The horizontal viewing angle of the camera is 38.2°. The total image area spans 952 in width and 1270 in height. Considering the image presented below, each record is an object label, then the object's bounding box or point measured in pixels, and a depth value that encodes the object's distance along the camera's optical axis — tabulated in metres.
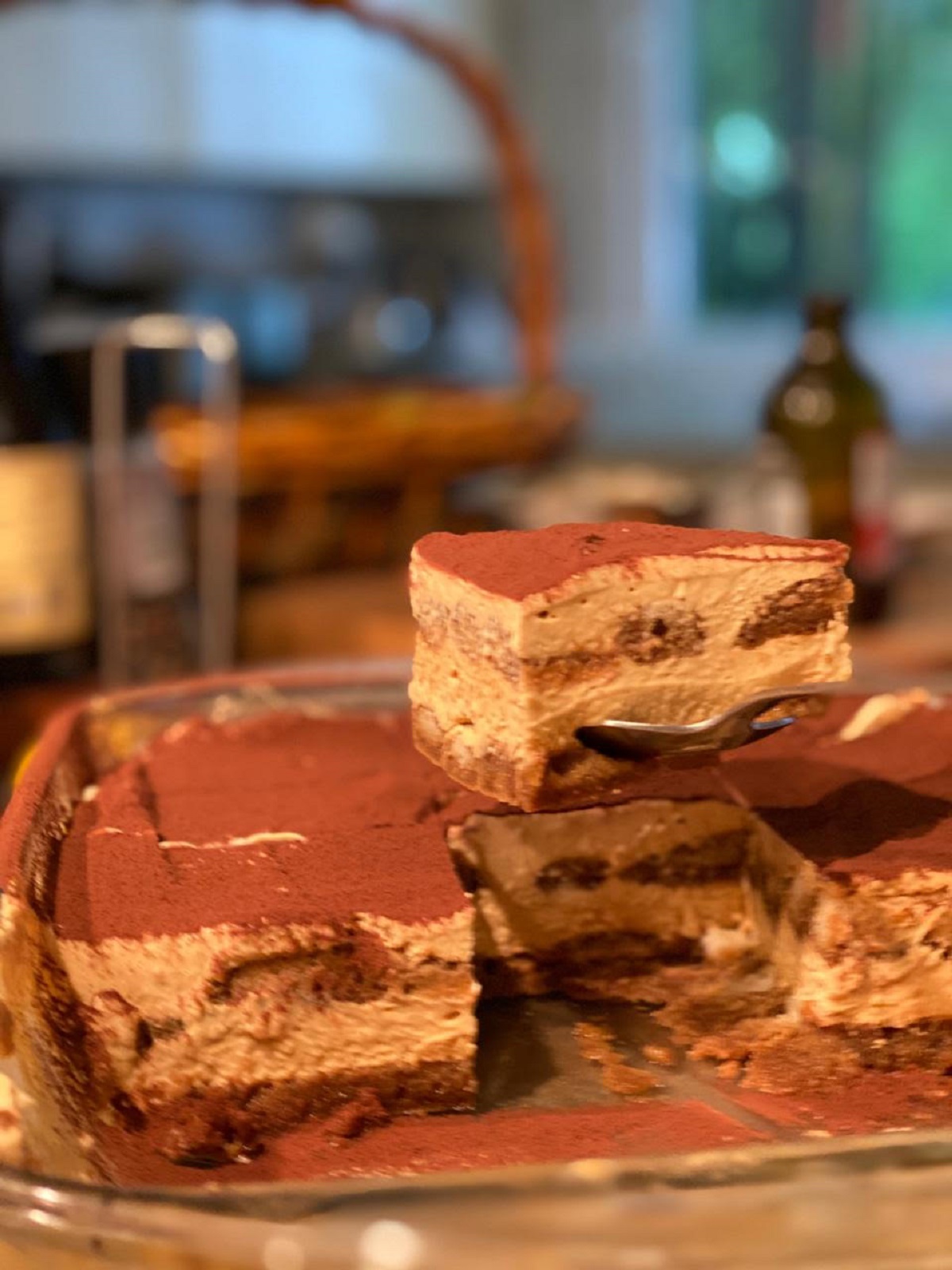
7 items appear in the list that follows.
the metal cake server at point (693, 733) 0.78
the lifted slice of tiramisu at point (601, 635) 0.77
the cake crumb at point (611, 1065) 0.83
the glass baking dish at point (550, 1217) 0.51
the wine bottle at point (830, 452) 1.75
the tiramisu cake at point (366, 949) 0.77
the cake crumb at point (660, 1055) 0.86
